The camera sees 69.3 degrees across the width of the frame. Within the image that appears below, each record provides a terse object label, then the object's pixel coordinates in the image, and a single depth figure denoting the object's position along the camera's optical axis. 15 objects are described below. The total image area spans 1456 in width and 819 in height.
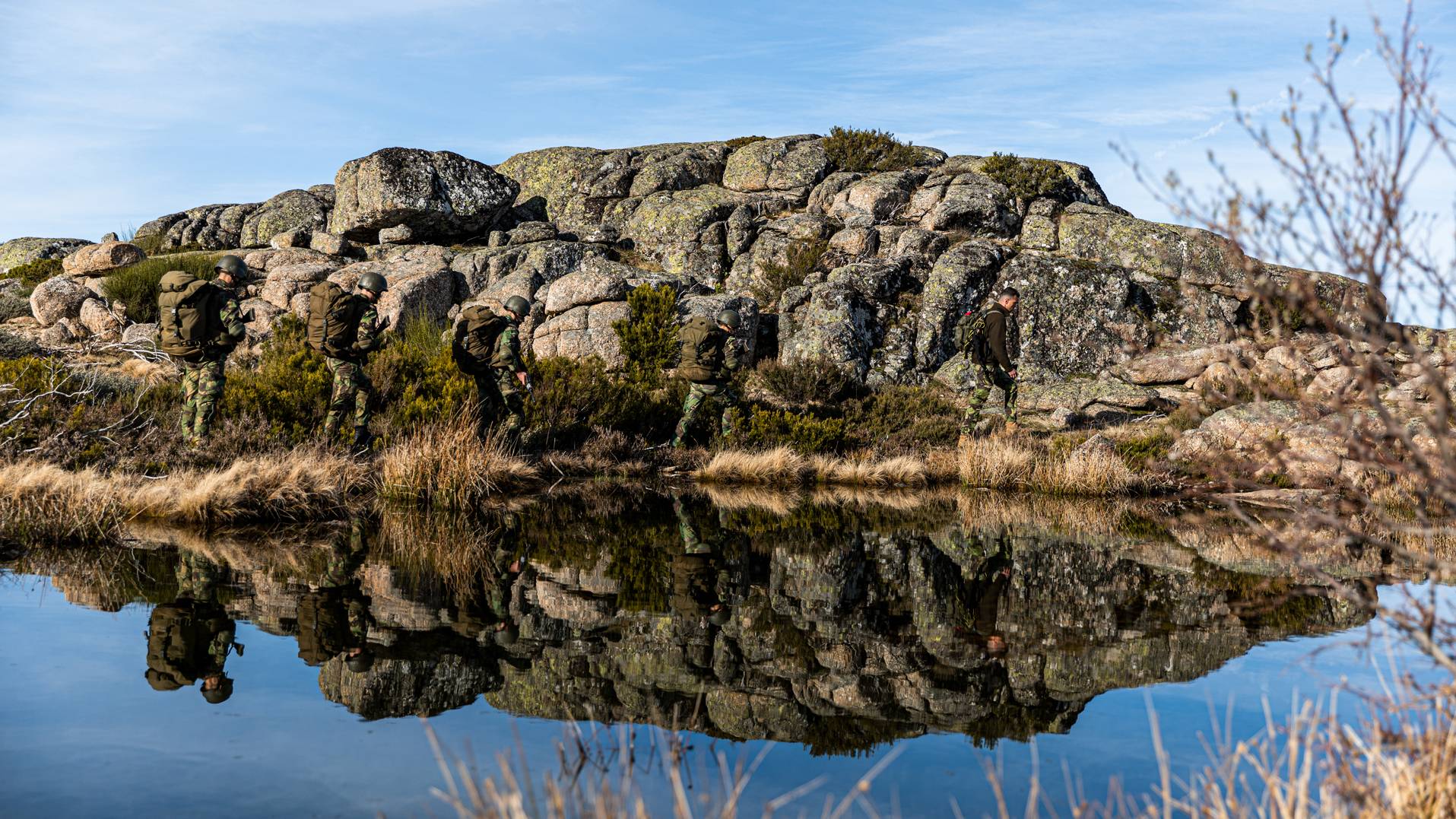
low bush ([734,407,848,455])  17.41
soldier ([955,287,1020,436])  17.25
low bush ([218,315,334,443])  13.24
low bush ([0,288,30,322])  25.80
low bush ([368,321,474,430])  14.41
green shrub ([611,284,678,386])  21.38
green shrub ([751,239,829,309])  25.75
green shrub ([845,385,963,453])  18.25
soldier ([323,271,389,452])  13.37
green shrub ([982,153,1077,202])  29.14
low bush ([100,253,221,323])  24.70
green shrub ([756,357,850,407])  19.92
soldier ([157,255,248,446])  12.32
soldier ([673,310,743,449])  16.41
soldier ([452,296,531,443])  14.70
